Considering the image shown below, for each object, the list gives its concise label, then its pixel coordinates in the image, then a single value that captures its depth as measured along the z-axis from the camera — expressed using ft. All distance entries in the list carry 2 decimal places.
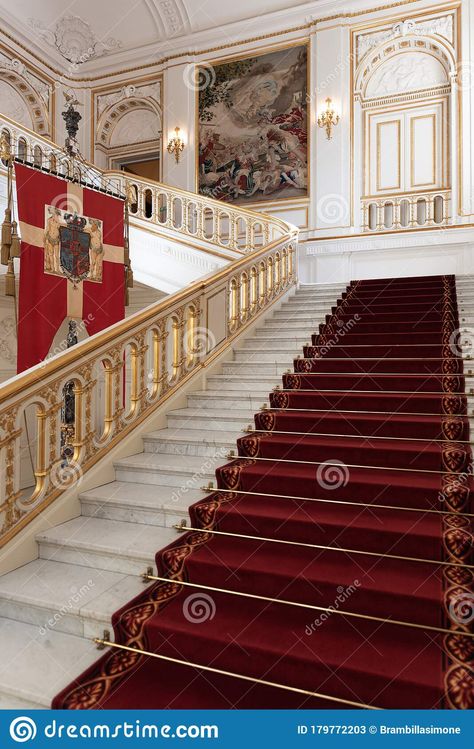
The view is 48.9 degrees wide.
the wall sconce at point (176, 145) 34.55
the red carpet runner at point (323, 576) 6.16
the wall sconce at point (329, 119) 30.14
